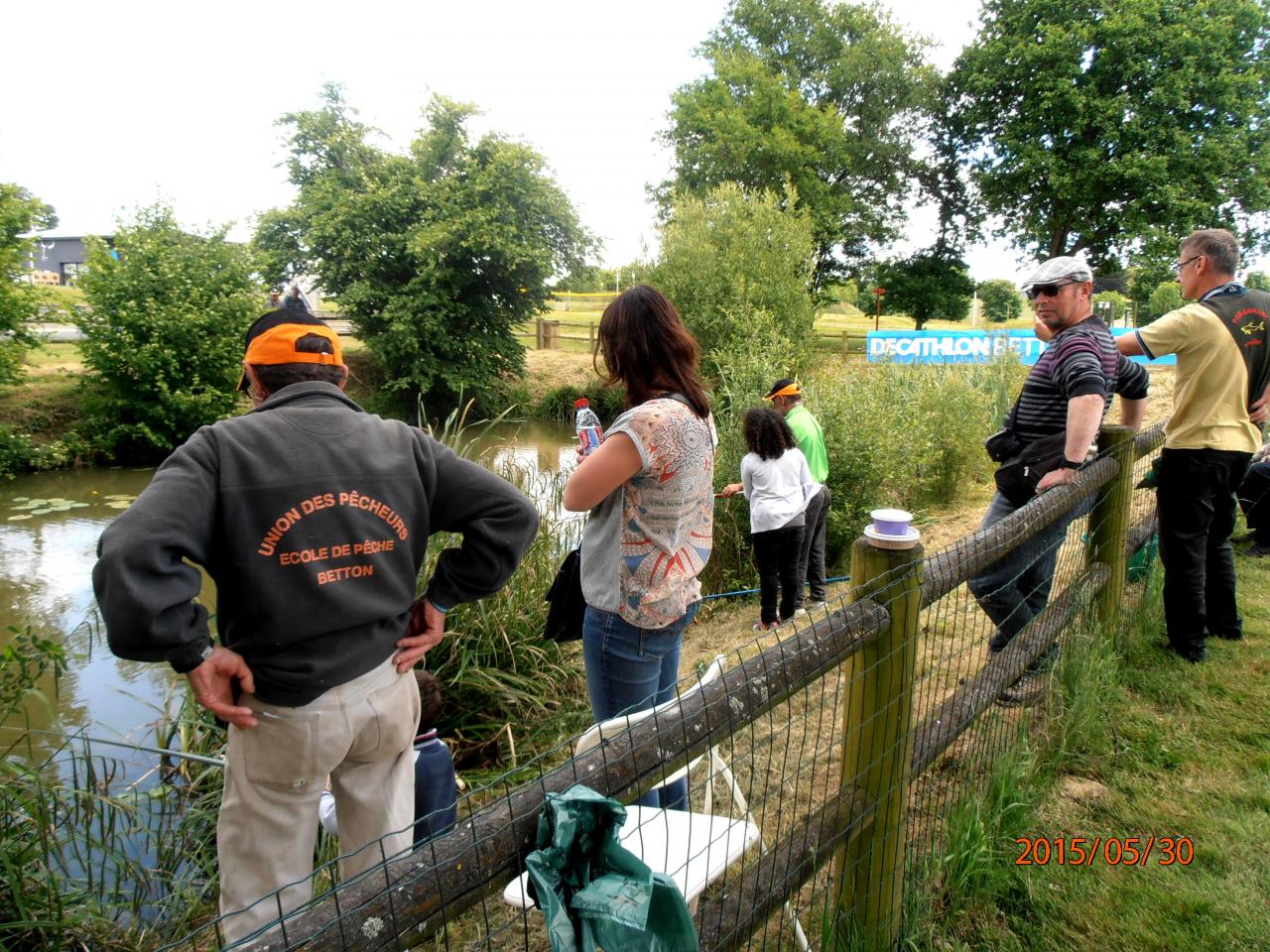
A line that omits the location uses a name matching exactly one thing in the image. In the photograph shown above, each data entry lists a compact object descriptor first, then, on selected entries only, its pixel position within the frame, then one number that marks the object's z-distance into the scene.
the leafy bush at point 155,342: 16.48
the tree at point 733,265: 19.09
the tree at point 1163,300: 25.41
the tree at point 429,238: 21.88
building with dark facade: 54.07
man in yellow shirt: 3.45
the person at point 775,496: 5.09
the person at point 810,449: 5.61
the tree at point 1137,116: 23.61
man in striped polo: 2.99
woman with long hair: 2.10
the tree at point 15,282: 15.06
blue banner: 11.00
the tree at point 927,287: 31.50
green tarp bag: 0.91
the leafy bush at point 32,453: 14.98
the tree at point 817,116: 28.66
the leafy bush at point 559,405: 23.06
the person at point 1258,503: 5.06
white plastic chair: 1.62
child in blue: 2.53
